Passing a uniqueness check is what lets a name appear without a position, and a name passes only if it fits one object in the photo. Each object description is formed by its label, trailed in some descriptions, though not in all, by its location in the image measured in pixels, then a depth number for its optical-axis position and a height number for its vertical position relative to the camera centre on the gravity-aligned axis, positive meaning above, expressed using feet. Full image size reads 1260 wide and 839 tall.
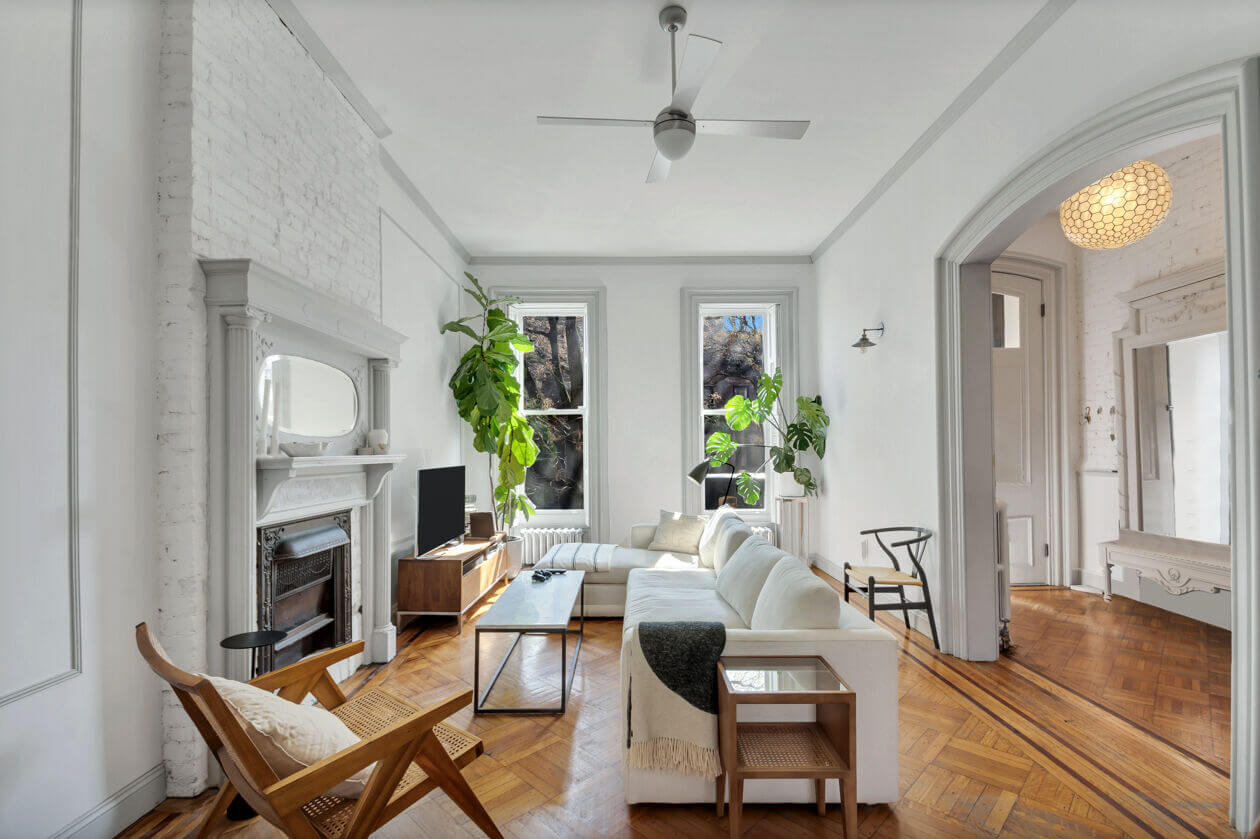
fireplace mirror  9.04 +0.52
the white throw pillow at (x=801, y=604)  7.50 -2.33
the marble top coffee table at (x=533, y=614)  9.82 -3.36
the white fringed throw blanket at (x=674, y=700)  6.88 -3.22
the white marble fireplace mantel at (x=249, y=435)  7.74 -0.07
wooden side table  6.10 -3.44
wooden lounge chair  4.85 -3.06
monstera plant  20.01 -0.31
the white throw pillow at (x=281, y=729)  5.14 -2.67
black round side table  7.32 -2.65
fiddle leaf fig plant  17.75 +0.82
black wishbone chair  12.46 -3.33
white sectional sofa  7.11 -3.29
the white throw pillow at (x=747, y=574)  10.06 -2.71
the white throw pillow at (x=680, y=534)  16.79 -3.10
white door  17.51 -0.29
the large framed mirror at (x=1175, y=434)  12.71 -0.29
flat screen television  14.70 -2.09
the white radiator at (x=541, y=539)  20.72 -3.92
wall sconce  15.35 +2.15
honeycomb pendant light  10.18 +3.80
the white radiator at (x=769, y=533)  20.45 -3.76
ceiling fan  8.98 +4.76
